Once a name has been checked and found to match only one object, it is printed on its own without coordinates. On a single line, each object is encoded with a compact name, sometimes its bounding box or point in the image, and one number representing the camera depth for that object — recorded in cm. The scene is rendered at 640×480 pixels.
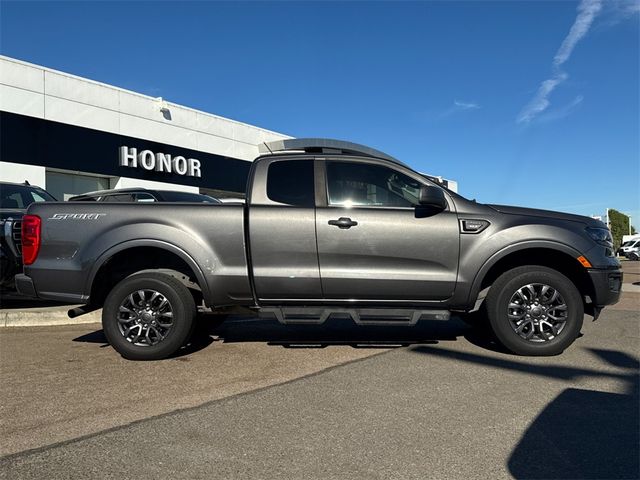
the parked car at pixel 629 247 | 3991
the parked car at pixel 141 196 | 944
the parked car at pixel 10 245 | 631
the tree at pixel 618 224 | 5653
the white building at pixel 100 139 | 1659
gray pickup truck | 494
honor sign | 1984
